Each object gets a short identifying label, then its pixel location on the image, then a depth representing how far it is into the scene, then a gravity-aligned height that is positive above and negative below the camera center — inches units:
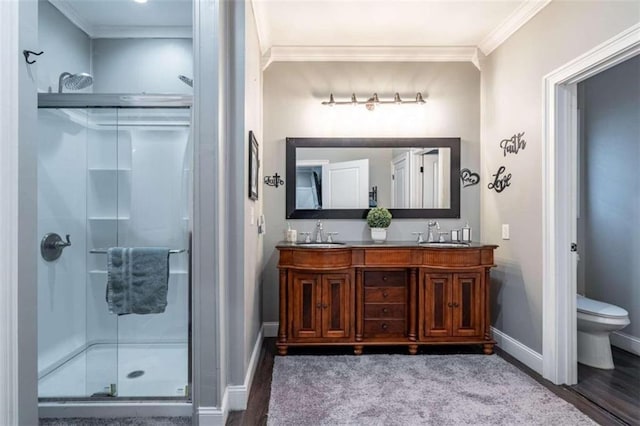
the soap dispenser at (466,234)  130.8 -7.6
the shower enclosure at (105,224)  101.7 -3.2
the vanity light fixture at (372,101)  134.7 +40.9
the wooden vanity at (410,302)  114.8 -25.8
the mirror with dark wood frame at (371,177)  136.5 +13.3
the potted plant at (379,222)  132.1 -3.2
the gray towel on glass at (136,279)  92.7 -16.4
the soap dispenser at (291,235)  132.6 -7.9
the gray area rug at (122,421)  77.3 -43.6
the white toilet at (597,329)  100.0 -32.2
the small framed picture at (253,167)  92.4 +12.2
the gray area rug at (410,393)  78.5 -43.4
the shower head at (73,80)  108.2 +39.4
